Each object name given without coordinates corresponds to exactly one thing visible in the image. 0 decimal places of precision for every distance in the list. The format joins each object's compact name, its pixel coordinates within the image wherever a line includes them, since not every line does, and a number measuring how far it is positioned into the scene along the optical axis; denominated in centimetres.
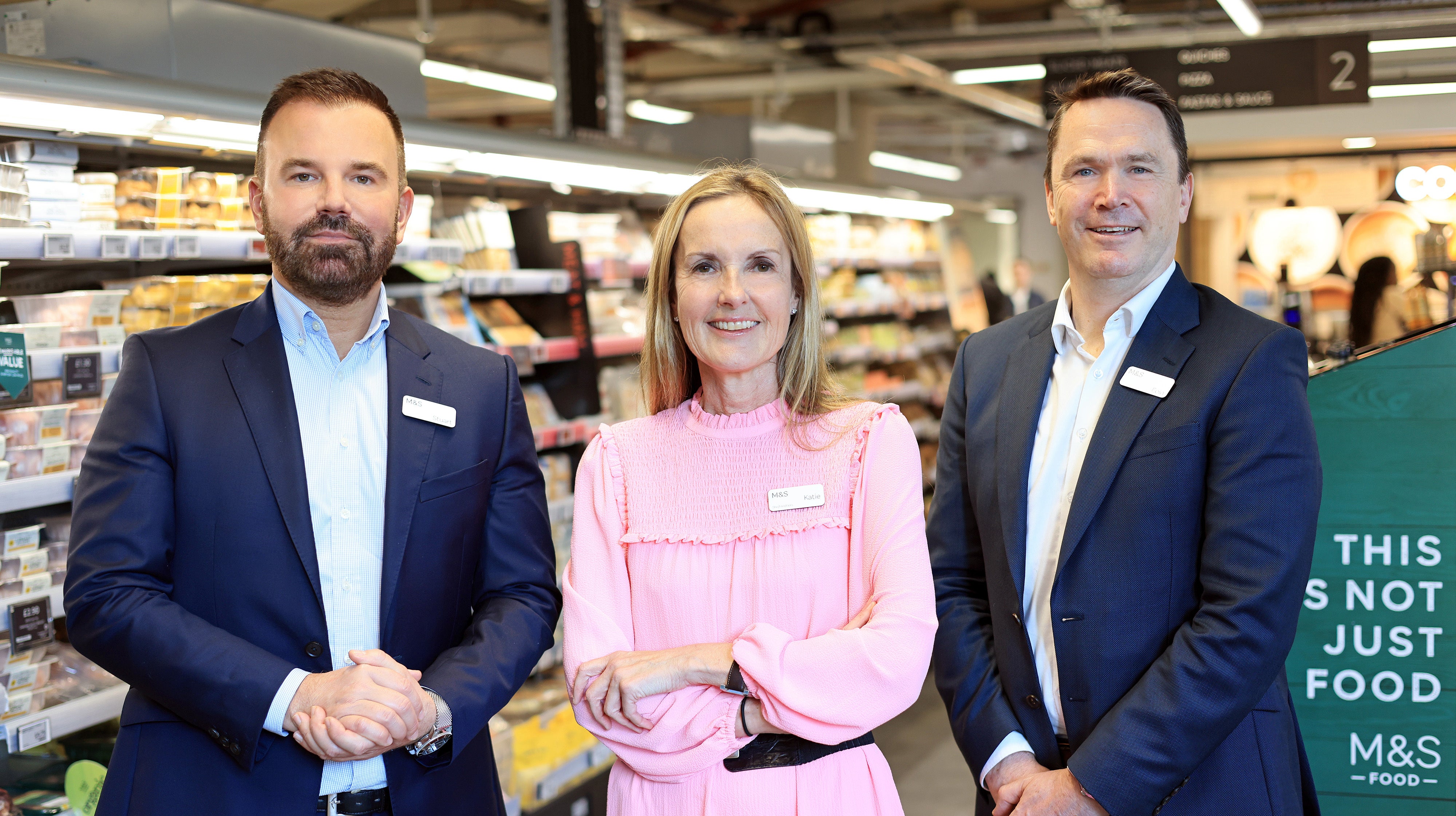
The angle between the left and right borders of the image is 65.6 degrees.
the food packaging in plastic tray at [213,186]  309
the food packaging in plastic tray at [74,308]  281
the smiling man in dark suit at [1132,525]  187
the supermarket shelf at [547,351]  425
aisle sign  612
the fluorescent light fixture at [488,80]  902
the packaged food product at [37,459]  269
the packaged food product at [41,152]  267
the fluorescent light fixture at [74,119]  246
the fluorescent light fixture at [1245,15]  644
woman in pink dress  170
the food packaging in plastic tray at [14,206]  262
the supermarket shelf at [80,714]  256
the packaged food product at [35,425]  269
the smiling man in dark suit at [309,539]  177
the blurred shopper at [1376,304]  476
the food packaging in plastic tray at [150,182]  301
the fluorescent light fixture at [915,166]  1389
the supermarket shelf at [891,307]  706
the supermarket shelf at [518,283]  409
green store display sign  252
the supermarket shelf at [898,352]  714
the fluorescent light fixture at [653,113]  1148
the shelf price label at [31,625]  268
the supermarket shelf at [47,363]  275
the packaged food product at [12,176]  262
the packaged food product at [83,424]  282
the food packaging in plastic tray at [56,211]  270
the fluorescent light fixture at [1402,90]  700
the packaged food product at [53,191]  270
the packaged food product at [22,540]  270
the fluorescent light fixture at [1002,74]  1114
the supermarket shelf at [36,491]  259
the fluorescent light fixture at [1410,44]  677
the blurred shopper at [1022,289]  1377
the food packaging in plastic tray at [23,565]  270
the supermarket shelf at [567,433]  430
